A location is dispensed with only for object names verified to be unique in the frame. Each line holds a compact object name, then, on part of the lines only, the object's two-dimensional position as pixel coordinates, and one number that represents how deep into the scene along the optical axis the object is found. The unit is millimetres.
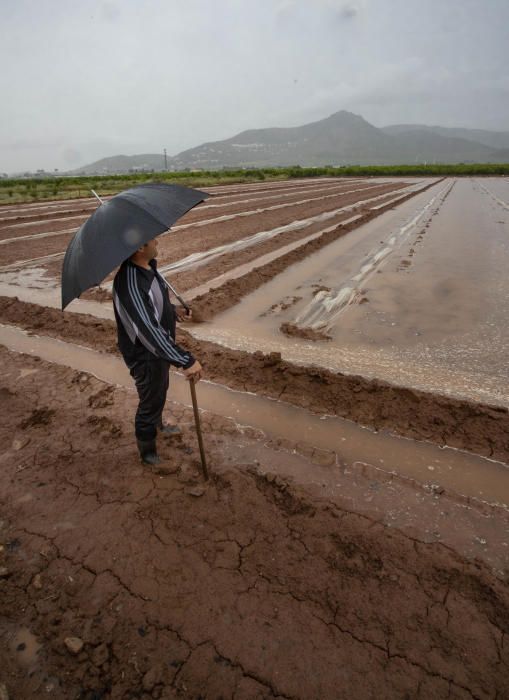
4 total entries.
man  2338
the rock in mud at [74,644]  1920
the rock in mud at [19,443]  3366
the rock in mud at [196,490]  2809
